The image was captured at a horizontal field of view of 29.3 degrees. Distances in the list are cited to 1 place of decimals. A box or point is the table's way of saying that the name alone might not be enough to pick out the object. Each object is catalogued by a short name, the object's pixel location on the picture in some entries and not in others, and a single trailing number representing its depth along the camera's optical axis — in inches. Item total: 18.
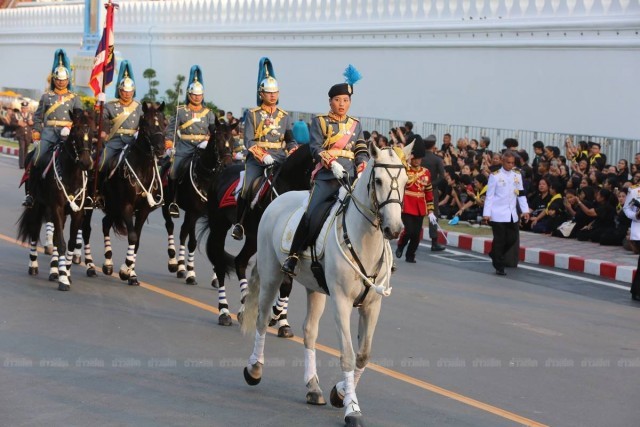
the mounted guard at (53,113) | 603.2
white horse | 331.9
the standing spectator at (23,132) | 1316.4
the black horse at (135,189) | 567.5
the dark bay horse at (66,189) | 547.5
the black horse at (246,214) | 471.8
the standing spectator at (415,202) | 709.9
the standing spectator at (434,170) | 768.9
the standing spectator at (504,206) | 690.2
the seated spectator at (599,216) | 765.3
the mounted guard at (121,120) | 605.3
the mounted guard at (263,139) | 496.7
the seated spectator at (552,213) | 813.9
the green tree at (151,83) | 1530.5
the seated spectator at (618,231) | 763.4
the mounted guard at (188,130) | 621.3
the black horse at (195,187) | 572.4
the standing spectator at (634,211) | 648.4
